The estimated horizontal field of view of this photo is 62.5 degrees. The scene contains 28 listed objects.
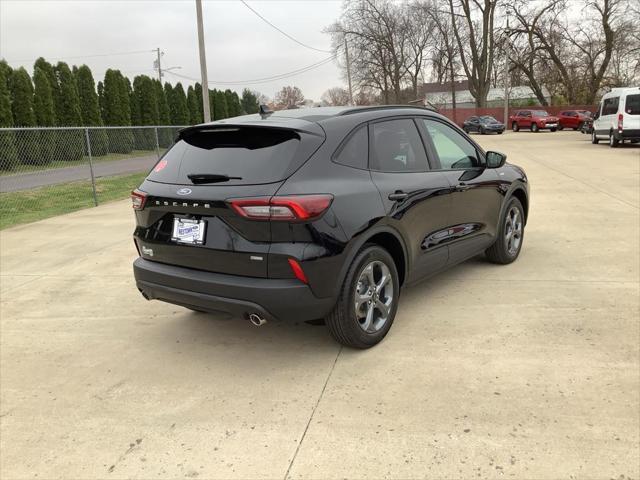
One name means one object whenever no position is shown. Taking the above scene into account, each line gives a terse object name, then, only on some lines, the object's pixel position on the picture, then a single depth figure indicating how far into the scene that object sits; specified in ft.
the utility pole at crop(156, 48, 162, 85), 239.64
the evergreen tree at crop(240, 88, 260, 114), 201.53
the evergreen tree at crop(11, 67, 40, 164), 69.82
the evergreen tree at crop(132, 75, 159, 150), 97.81
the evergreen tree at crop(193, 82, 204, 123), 120.88
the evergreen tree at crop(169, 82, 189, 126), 111.14
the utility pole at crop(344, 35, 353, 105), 155.33
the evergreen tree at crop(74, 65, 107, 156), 84.12
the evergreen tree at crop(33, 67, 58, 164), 72.74
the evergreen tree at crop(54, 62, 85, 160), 78.48
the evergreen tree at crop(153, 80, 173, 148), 101.81
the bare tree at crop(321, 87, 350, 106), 247.29
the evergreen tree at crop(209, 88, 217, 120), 124.20
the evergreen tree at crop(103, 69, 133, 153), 90.58
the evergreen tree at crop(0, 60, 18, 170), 65.36
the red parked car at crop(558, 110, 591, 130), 122.52
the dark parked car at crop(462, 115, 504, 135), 128.42
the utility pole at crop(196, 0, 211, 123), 55.36
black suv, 10.05
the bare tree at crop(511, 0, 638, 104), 142.61
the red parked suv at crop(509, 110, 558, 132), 123.75
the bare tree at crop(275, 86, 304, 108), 257.96
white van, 65.41
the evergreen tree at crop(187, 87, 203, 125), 118.11
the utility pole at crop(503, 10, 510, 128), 153.19
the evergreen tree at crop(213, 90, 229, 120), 126.52
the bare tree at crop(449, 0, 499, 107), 154.81
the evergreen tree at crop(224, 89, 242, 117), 134.31
